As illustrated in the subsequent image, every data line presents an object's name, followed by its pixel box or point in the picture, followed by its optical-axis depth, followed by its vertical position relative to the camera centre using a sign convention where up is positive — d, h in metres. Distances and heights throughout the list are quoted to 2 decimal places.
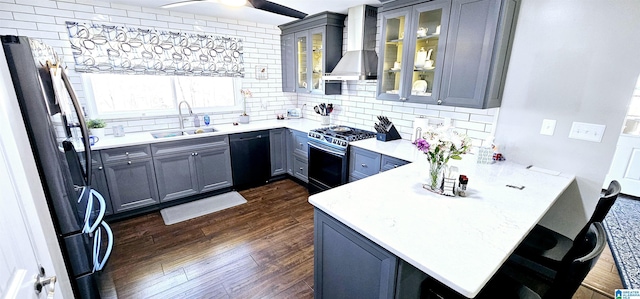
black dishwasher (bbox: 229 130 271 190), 3.50 -1.01
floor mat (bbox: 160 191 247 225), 2.96 -1.47
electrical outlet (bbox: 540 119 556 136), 2.03 -0.29
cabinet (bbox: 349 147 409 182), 2.47 -0.75
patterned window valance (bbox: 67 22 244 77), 2.74 +0.36
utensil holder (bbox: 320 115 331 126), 3.77 -0.48
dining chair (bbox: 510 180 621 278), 1.43 -0.95
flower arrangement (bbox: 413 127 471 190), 1.48 -0.33
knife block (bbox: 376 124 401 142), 2.87 -0.53
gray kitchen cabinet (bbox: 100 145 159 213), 2.70 -0.99
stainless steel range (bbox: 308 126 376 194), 2.94 -0.80
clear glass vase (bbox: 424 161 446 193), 1.60 -0.54
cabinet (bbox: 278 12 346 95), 3.38 +0.46
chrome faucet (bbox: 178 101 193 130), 3.41 -0.38
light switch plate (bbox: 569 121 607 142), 1.83 -0.30
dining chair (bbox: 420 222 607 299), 0.96 -0.78
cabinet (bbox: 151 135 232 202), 3.02 -0.99
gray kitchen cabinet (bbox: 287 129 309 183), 3.62 -0.98
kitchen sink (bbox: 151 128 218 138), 3.30 -0.62
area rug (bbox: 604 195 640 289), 2.08 -1.47
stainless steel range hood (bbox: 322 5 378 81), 2.95 +0.46
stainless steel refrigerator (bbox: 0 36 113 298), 1.16 -0.34
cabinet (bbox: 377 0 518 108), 2.01 +0.32
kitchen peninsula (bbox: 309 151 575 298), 1.03 -0.64
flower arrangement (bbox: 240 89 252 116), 3.87 -0.17
